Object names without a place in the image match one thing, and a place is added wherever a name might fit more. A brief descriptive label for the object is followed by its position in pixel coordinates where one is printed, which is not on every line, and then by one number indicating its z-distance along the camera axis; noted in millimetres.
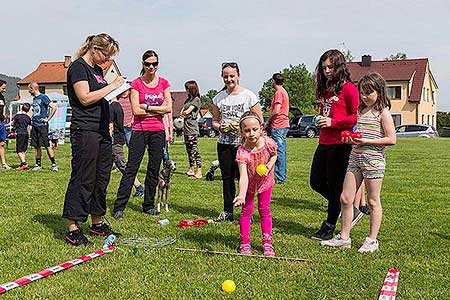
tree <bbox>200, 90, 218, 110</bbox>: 111862
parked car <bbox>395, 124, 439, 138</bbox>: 38000
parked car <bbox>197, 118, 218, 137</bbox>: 41906
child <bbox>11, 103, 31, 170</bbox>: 13055
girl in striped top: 5113
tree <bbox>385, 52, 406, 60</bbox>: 98938
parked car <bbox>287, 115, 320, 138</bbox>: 37031
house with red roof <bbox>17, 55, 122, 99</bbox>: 69062
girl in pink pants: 4996
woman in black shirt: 5277
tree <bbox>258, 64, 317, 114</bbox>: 82088
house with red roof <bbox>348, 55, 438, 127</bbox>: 56312
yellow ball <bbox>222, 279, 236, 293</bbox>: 4008
